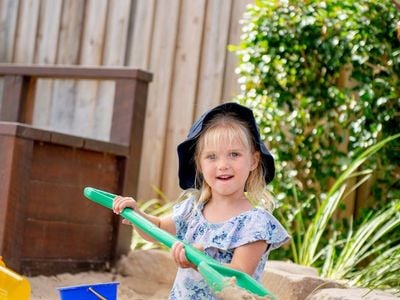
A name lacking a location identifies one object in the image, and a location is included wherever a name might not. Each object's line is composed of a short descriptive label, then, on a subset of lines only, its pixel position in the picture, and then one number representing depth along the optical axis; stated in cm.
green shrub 468
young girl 264
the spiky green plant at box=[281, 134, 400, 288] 418
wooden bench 404
